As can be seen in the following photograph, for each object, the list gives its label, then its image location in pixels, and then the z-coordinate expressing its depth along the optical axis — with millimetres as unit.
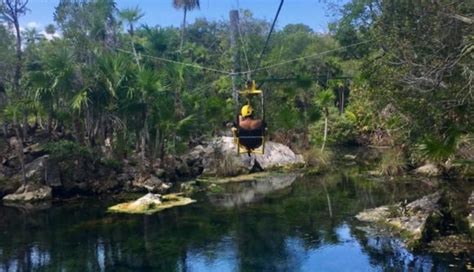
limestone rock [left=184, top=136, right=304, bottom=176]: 30406
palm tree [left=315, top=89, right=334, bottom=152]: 32791
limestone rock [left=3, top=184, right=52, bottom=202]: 24812
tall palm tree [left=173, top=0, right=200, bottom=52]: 41500
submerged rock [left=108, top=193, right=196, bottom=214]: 21750
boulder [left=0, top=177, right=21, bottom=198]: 25625
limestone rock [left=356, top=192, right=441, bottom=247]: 15904
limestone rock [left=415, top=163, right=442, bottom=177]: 26406
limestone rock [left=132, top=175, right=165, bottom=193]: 26266
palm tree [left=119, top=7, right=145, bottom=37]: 38594
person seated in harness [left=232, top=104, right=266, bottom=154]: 15000
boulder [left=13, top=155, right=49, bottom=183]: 25703
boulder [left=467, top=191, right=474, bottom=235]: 15905
